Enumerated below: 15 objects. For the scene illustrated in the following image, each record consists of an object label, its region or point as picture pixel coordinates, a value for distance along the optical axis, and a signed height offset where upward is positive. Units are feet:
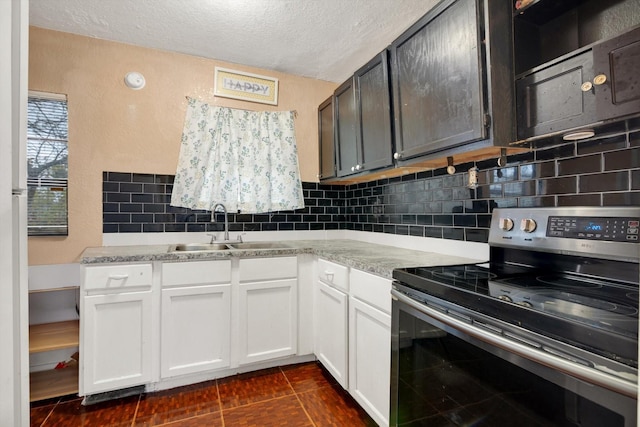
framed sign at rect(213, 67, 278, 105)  8.36 +3.60
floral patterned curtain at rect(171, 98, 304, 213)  7.96 +1.54
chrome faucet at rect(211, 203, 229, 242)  8.04 +0.07
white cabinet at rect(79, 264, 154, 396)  5.68 -1.93
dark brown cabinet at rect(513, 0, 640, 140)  3.05 +1.60
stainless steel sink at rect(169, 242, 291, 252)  7.73 -0.66
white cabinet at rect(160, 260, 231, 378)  6.19 -1.93
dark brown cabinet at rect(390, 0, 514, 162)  4.09 +1.98
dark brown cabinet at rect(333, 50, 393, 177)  6.19 +2.13
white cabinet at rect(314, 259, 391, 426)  4.68 -1.99
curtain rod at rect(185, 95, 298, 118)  8.07 +3.05
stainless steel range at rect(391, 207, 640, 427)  2.18 -0.95
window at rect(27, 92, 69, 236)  6.80 +1.26
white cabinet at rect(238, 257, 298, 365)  6.73 -1.94
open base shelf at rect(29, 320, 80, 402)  5.90 -2.33
